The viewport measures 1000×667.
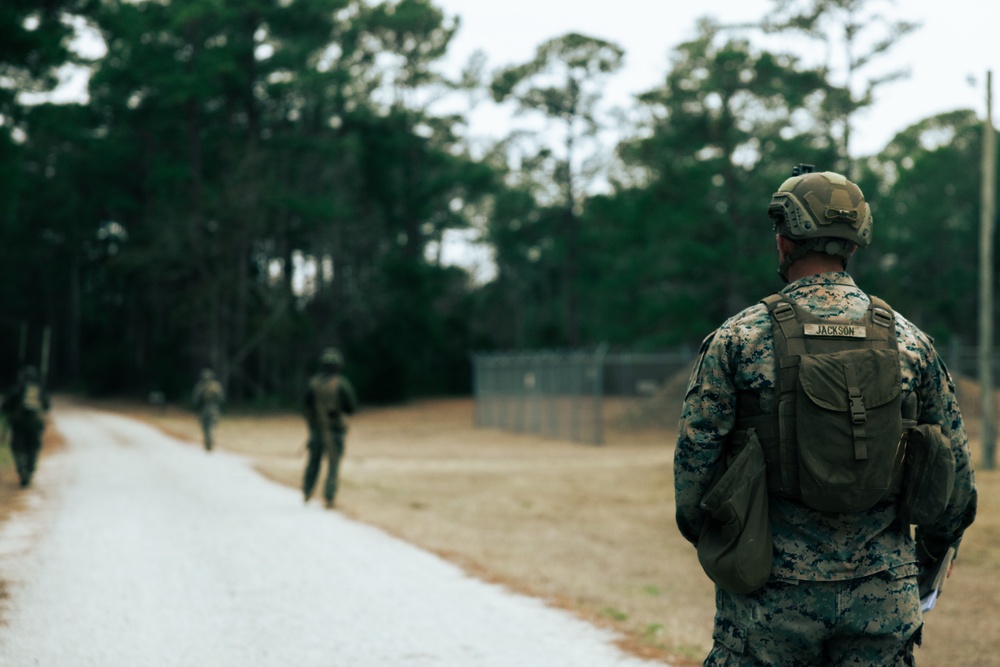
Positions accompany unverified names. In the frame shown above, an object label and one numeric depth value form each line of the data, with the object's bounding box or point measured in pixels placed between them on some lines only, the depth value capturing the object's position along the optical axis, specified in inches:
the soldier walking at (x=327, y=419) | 542.3
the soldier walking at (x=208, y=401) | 1003.9
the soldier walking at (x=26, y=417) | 622.8
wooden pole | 799.7
